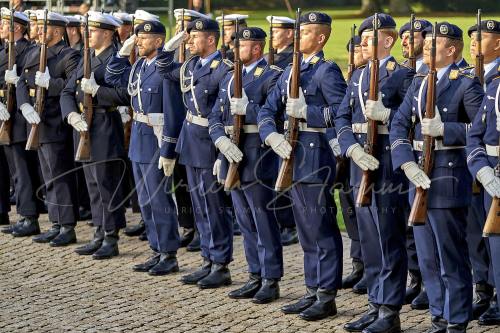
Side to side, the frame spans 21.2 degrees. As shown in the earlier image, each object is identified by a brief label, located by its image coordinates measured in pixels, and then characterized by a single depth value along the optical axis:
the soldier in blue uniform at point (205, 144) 11.62
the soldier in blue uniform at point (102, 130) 13.07
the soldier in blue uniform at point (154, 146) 12.13
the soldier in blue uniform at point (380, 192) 9.82
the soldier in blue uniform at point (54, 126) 13.80
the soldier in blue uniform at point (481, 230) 10.52
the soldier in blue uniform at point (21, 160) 14.37
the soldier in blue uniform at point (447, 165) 9.27
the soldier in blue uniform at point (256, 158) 11.00
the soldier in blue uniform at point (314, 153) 10.31
